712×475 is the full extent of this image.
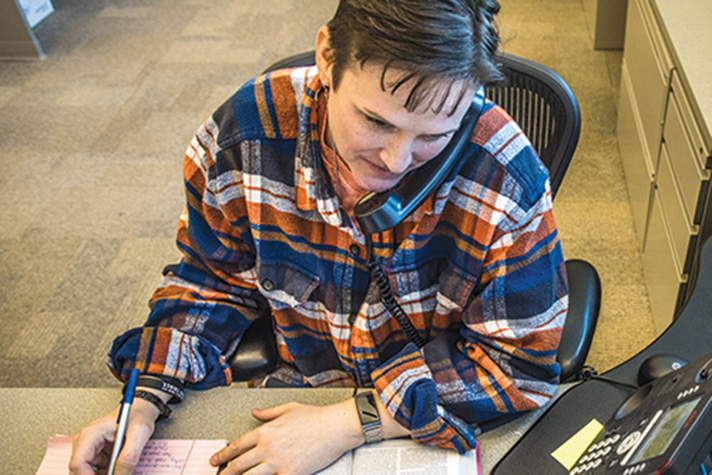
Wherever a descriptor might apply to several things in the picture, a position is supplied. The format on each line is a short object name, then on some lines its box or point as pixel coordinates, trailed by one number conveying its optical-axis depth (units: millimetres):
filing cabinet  1582
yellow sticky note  874
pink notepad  930
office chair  1082
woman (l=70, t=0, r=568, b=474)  805
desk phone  667
